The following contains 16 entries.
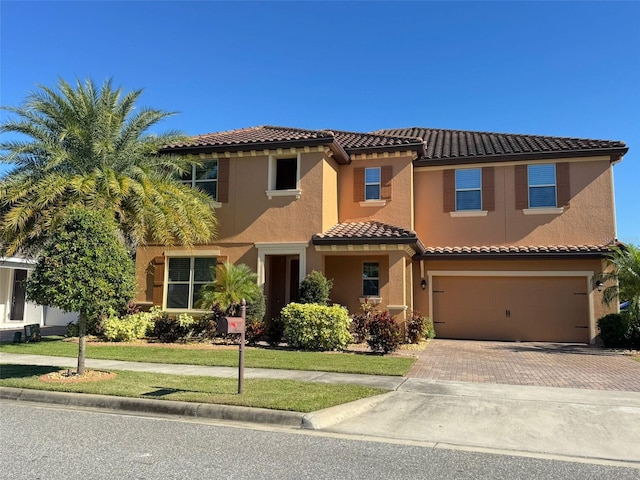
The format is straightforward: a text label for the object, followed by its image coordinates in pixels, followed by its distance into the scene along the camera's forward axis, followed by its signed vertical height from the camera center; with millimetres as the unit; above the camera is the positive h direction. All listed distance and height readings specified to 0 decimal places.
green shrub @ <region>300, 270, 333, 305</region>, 15656 +63
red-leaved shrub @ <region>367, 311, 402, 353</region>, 13469 -1075
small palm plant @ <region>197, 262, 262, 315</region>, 15453 +8
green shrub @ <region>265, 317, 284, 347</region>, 15484 -1219
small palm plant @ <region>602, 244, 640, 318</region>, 14805 +483
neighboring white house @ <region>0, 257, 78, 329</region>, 22578 -944
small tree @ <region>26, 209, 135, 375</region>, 9477 +297
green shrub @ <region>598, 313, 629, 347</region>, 15477 -1003
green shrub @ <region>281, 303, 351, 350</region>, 14359 -1014
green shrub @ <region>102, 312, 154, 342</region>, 16094 -1217
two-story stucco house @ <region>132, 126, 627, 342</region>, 17156 +2332
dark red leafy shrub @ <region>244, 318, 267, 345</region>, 15539 -1206
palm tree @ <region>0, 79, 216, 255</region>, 14695 +3389
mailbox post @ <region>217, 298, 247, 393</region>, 7926 -566
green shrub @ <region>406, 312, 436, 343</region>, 15258 -1055
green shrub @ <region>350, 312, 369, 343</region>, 15038 -983
